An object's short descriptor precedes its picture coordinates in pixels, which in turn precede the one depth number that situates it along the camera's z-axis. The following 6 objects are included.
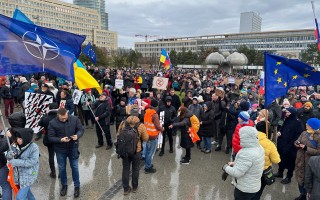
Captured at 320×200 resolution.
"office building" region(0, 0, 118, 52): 103.62
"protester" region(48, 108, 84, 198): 4.62
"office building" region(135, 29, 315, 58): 93.56
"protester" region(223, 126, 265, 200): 3.32
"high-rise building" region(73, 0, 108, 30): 179.62
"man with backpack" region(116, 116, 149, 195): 4.72
